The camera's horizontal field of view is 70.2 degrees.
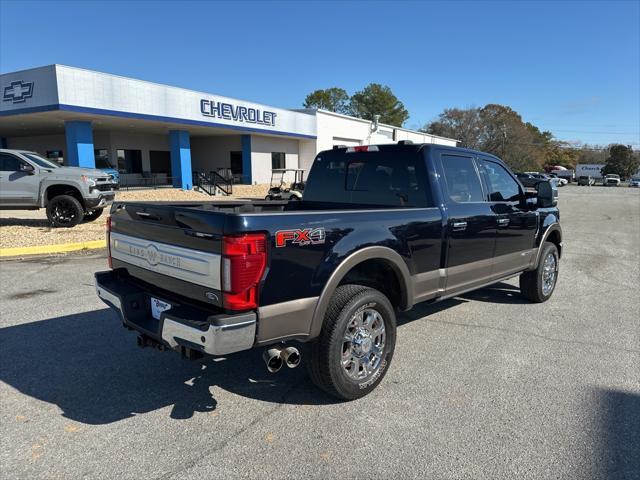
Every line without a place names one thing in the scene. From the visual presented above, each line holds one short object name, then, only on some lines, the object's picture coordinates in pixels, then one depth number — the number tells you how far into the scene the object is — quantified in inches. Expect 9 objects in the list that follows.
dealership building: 748.6
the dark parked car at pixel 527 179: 1790.1
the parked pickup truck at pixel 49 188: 446.3
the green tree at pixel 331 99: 3287.4
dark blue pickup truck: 107.0
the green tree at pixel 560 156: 4377.5
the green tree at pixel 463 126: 2970.0
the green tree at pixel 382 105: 3061.0
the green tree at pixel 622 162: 3868.1
